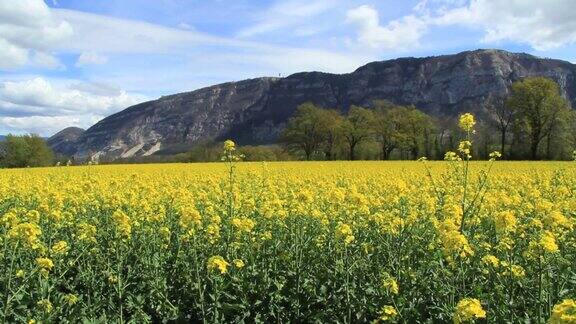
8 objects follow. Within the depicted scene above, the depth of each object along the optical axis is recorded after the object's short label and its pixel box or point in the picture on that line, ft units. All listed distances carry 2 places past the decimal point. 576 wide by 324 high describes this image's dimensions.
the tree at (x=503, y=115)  221.15
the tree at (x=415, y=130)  261.85
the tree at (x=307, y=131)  264.72
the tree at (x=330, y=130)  262.67
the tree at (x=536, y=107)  202.49
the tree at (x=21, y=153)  254.06
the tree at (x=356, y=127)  261.44
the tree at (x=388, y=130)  257.96
